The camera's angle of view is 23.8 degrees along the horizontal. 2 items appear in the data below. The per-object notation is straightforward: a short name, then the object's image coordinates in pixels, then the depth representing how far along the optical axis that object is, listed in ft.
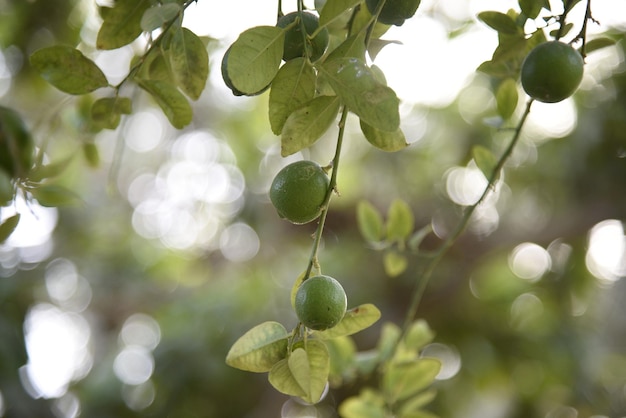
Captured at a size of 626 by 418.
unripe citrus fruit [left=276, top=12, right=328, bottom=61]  3.09
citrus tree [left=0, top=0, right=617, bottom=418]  2.97
